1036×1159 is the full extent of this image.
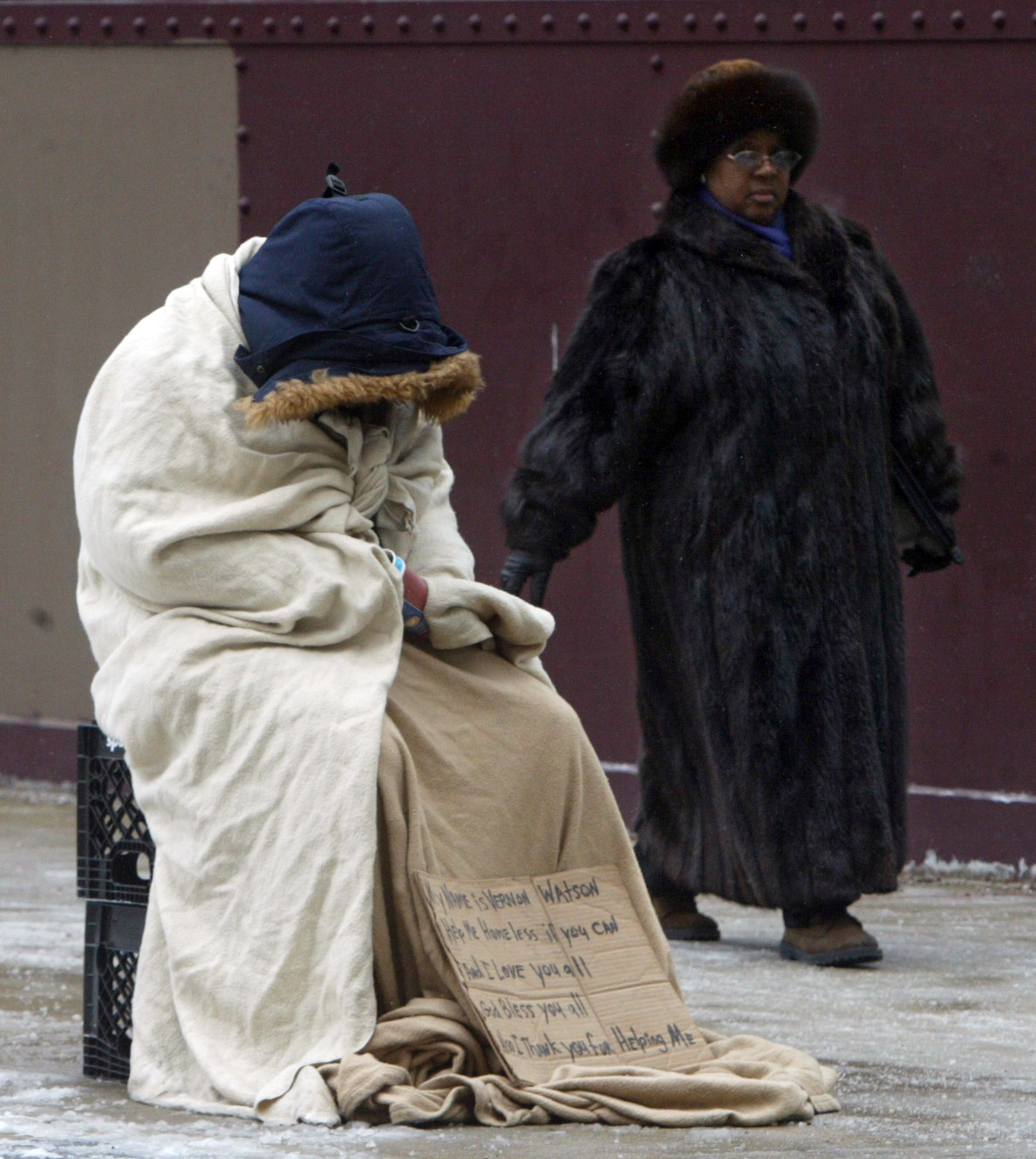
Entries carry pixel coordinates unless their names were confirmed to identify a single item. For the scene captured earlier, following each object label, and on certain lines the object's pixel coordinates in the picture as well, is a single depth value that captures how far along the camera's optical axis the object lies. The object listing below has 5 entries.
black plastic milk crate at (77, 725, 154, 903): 8.73
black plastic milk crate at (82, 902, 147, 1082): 8.59
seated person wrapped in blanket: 7.92
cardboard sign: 8.03
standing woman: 11.50
